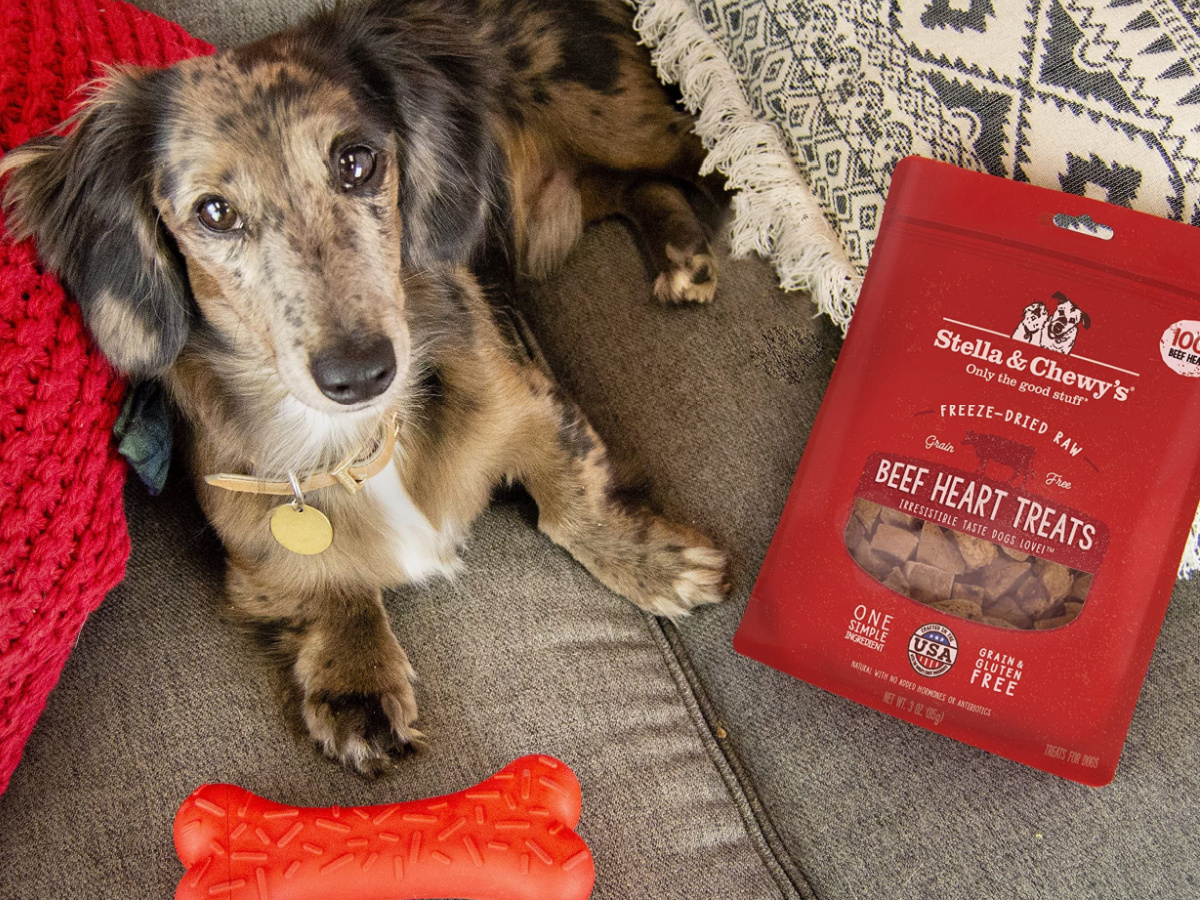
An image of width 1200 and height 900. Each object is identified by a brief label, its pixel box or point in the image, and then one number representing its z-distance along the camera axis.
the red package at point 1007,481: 0.65
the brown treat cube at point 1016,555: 0.66
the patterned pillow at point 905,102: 0.65
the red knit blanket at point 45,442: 0.59
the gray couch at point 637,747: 0.64
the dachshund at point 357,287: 0.61
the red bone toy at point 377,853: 0.59
